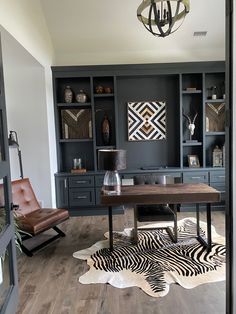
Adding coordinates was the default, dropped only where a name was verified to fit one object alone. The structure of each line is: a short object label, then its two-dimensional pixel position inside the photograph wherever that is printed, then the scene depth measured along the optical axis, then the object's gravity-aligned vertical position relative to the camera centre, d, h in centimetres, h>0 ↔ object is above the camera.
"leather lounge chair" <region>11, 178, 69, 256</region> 338 -98
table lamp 322 -31
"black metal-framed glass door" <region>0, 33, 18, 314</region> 212 -71
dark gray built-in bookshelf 498 +34
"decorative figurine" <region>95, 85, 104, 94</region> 510 +94
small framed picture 521 -45
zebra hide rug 271 -139
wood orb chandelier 252 +118
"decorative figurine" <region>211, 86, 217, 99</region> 512 +86
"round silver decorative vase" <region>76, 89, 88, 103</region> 506 +80
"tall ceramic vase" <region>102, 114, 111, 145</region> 513 +17
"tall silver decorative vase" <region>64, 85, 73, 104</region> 505 +85
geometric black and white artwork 532 +36
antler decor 513 +23
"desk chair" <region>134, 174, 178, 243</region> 346 -95
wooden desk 323 -70
